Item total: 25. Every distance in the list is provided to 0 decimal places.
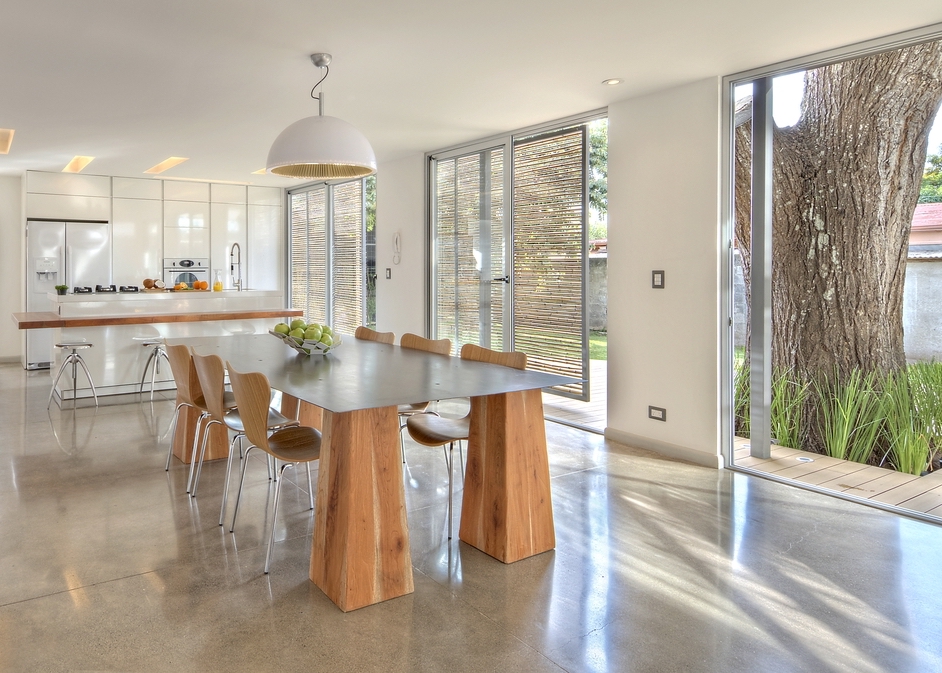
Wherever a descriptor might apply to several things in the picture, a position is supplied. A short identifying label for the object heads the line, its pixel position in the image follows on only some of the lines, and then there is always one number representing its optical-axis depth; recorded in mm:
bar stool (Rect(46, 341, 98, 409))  6250
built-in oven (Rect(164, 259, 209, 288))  9359
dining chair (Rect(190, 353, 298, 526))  3207
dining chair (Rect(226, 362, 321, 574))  2775
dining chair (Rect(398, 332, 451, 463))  3938
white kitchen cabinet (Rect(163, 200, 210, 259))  9336
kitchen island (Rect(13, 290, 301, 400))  6555
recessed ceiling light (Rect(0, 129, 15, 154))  6175
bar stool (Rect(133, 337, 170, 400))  6699
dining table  2562
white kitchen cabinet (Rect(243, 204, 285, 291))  9992
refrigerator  8406
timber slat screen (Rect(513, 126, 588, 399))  5535
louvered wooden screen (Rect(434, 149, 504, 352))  6316
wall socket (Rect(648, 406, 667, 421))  4754
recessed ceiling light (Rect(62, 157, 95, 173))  7677
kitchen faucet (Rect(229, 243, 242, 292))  9768
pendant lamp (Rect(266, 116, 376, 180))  3242
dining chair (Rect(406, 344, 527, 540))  3229
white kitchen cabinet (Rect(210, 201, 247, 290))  9695
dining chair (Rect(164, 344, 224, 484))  3824
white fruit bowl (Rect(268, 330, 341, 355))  3771
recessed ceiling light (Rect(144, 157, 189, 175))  7699
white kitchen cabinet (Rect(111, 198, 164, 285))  8945
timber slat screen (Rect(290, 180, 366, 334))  8477
